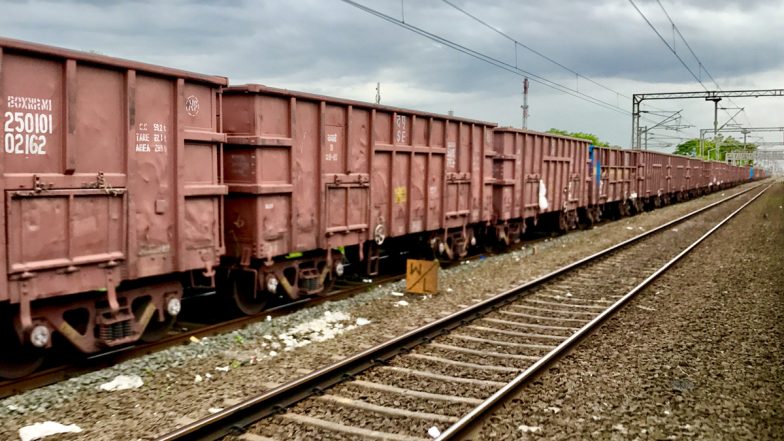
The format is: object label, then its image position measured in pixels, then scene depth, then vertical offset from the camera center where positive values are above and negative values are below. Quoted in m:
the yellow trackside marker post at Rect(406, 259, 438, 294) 11.14 -1.44
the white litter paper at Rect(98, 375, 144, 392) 6.41 -1.91
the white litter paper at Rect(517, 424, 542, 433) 5.38 -1.95
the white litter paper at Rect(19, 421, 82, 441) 5.19 -1.94
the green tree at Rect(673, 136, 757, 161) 133.50 +10.32
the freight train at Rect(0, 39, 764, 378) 6.18 +0.01
